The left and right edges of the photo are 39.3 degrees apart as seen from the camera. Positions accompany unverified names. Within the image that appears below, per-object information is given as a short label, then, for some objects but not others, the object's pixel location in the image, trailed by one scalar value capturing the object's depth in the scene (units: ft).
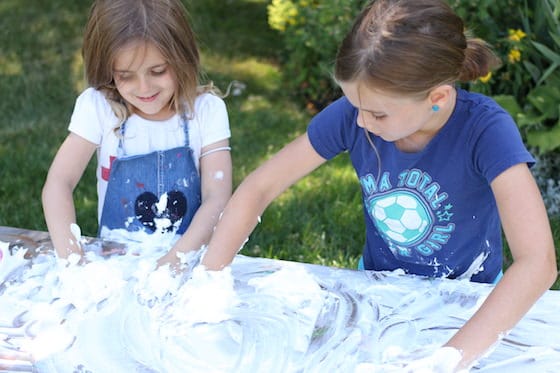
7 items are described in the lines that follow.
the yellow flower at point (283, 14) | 14.20
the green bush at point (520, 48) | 10.45
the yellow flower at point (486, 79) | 10.75
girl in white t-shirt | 7.14
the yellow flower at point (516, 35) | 10.69
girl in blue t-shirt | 5.31
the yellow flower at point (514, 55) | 10.76
